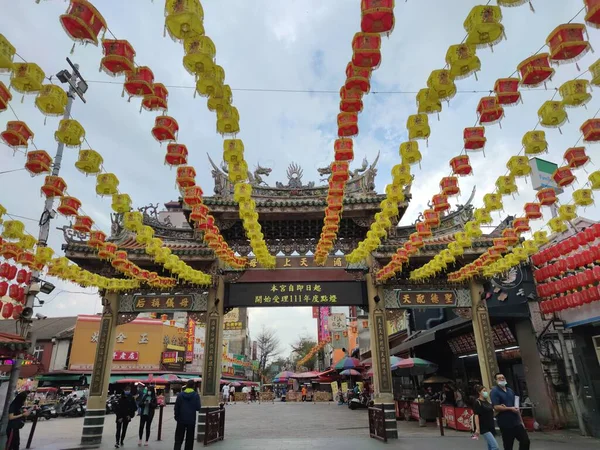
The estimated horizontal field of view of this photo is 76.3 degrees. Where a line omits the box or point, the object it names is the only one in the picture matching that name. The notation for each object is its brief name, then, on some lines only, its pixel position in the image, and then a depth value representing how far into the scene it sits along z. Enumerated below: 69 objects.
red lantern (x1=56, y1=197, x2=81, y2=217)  8.10
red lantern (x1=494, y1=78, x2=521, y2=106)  5.80
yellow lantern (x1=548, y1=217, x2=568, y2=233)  9.54
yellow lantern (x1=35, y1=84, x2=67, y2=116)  5.70
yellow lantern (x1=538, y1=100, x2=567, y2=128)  6.09
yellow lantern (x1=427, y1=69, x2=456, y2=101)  5.55
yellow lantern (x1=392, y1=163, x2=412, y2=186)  7.41
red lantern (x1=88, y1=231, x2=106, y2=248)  9.25
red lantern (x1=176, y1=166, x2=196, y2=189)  7.49
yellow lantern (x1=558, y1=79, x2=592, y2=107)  5.76
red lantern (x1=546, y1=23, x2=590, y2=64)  4.89
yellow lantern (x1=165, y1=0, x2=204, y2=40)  4.42
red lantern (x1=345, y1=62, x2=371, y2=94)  5.34
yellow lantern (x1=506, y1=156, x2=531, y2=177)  7.43
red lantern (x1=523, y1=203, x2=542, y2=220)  8.88
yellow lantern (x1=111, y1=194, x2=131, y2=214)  8.11
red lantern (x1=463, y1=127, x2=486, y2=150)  6.73
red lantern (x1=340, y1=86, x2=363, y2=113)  5.73
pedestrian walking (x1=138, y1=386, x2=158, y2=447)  11.61
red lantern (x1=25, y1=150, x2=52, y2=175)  6.95
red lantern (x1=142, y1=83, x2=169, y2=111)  5.70
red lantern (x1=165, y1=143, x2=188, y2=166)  7.00
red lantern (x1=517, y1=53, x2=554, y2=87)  5.33
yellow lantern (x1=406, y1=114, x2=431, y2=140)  6.31
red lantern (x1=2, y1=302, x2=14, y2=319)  10.61
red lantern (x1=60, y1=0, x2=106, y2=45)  4.43
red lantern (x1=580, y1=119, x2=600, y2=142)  6.46
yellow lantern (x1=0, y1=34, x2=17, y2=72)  4.82
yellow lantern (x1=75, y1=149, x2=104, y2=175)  6.93
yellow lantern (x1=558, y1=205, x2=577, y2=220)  9.10
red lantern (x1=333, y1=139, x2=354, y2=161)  6.77
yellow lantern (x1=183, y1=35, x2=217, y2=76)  4.78
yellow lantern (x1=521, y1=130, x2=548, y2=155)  6.75
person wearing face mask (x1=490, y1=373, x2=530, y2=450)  6.71
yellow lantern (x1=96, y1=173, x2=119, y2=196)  7.60
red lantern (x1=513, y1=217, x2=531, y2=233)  9.18
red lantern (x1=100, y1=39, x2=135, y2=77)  5.00
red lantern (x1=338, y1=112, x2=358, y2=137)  6.21
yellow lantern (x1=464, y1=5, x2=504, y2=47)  4.73
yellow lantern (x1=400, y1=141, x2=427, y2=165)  6.86
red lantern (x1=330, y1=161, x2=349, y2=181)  7.32
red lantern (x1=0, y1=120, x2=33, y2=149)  6.31
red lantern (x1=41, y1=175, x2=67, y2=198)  7.76
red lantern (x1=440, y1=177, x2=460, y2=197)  8.11
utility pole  9.66
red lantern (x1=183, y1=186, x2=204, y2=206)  8.01
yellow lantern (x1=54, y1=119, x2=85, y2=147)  6.35
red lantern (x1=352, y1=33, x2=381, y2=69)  4.87
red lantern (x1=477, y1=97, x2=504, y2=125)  6.22
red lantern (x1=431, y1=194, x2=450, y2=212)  8.50
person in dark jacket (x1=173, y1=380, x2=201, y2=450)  7.97
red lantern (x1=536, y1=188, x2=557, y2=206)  8.48
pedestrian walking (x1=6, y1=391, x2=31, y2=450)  8.83
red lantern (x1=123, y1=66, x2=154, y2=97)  5.33
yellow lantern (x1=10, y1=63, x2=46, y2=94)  5.32
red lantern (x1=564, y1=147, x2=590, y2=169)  7.33
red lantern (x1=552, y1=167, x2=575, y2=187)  7.71
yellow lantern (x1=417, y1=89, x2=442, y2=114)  5.86
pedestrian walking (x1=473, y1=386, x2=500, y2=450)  7.56
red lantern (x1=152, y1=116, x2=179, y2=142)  6.26
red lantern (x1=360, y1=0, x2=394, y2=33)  4.34
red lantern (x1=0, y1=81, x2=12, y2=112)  5.28
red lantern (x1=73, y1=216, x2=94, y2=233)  8.59
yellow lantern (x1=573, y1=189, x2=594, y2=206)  8.56
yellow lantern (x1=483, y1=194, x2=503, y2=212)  8.41
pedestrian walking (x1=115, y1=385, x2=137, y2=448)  10.83
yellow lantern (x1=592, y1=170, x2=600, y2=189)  7.67
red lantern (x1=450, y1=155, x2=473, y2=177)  7.57
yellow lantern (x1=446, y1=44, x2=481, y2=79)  5.17
